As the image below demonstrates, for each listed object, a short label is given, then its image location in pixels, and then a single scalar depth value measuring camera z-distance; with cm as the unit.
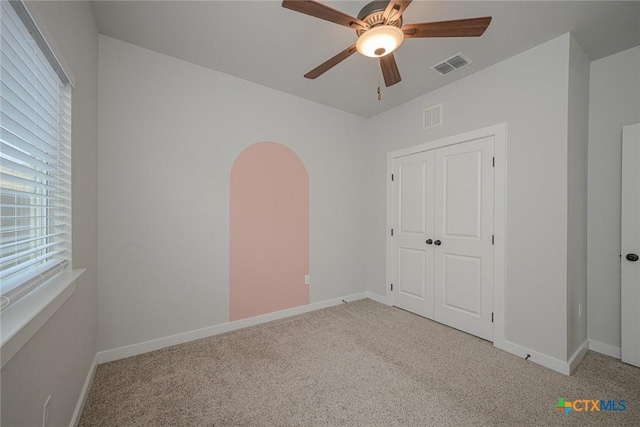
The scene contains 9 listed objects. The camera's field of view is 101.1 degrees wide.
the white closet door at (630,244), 221
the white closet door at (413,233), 319
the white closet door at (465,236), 264
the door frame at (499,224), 250
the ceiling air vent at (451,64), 248
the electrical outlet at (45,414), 111
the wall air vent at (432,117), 304
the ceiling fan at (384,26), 145
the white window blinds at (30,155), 101
